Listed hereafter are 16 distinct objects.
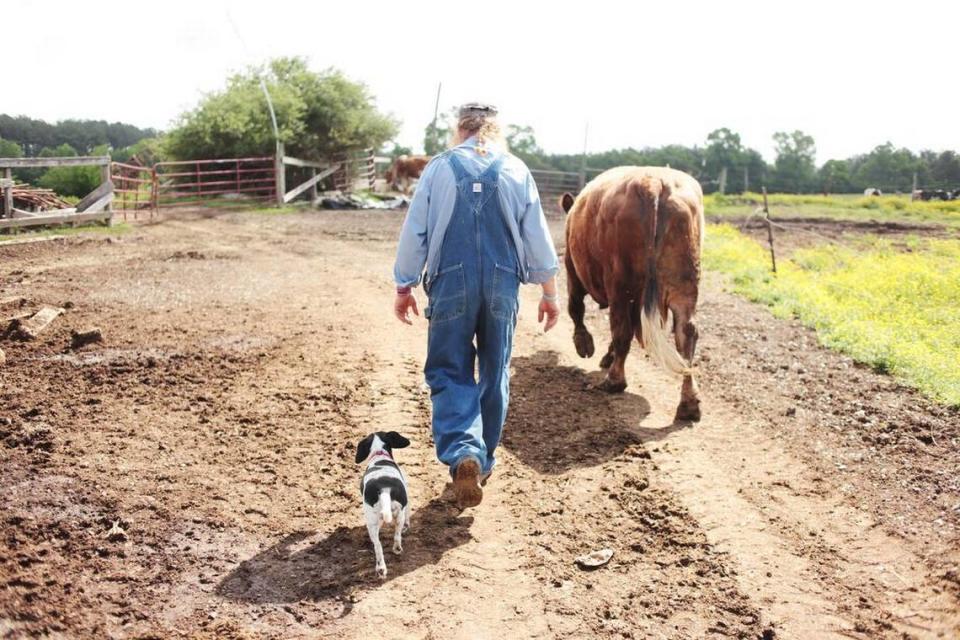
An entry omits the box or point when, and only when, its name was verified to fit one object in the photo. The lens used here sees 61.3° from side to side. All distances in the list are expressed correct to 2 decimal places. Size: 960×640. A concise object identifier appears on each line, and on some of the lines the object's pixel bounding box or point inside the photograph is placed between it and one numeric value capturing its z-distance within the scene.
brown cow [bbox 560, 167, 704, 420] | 5.72
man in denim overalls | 3.85
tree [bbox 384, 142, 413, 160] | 43.12
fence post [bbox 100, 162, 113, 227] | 15.64
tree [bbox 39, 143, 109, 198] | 18.19
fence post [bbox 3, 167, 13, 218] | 13.24
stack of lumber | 16.36
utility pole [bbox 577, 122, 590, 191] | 33.34
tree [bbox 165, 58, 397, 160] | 23.78
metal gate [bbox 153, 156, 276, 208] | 23.20
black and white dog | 3.46
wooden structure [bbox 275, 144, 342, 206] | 22.61
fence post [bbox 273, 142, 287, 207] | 22.53
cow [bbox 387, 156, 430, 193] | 26.98
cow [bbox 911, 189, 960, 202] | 28.12
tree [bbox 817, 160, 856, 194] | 41.42
